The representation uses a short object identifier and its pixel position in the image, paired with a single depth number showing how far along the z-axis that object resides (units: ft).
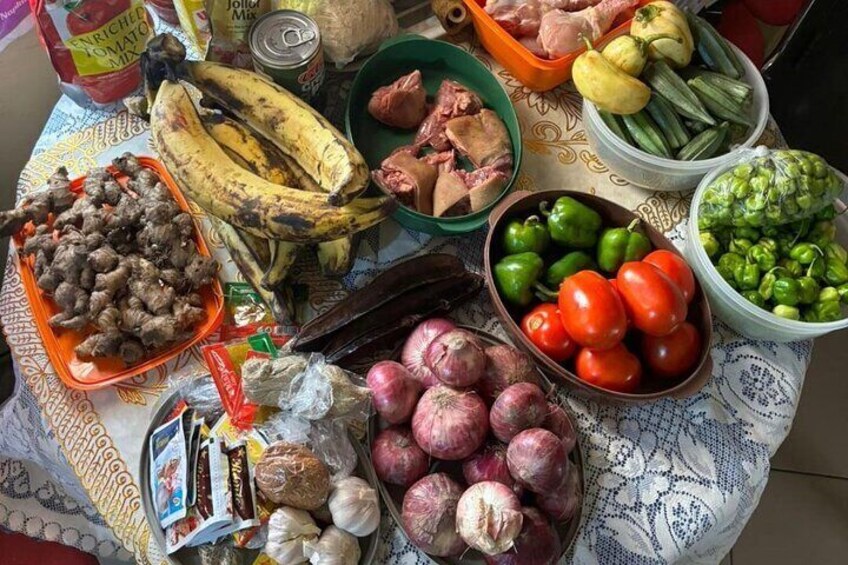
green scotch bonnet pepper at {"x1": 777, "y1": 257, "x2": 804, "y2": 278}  3.38
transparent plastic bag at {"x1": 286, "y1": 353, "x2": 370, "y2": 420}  2.84
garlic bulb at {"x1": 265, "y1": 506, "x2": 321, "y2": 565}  2.60
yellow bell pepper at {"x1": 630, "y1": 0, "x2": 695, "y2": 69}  3.81
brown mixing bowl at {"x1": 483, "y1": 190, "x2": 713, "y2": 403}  3.06
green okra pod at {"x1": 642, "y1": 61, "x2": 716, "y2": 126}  3.80
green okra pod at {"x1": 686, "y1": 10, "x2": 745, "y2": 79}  3.98
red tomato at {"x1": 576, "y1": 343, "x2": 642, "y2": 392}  3.09
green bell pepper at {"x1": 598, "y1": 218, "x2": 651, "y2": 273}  3.35
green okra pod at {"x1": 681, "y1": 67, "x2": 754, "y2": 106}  3.84
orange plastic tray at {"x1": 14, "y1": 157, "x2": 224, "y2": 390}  3.09
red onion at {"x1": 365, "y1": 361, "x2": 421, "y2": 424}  2.88
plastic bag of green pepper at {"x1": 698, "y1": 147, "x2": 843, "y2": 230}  3.34
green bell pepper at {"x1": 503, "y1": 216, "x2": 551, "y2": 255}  3.36
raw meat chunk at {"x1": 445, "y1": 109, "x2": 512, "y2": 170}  3.76
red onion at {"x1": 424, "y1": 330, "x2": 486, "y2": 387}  2.84
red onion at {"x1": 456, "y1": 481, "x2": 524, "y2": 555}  2.55
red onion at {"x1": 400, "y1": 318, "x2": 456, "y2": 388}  3.04
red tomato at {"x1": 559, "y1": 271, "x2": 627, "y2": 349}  2.98
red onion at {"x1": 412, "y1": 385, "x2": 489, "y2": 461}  2.77
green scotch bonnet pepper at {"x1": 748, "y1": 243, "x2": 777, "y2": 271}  3.36
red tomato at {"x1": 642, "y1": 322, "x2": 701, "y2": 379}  3.16
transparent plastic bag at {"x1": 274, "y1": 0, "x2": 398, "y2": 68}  3.72
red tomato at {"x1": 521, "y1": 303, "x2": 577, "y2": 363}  3.15
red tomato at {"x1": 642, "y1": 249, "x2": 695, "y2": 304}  3.23
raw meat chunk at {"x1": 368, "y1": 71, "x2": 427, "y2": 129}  3.87
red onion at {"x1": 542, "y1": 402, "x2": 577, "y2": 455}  2.91
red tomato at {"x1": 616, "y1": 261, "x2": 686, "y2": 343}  3.01
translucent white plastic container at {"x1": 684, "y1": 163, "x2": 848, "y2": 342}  3.24
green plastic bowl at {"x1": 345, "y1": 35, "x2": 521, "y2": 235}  3.98
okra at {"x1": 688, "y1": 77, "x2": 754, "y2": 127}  3.83
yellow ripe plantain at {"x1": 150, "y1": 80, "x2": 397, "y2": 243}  2.90
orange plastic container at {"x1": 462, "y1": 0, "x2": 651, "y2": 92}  3.95
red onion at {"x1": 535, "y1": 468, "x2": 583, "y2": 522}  2.77
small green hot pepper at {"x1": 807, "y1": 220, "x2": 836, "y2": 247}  3.48
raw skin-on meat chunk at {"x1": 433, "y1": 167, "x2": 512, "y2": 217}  3.60
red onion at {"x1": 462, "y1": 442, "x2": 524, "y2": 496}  2.77
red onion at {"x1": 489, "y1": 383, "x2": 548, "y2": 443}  2.77
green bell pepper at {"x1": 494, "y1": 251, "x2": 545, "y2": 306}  3.26
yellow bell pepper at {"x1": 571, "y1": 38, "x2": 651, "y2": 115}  3.68
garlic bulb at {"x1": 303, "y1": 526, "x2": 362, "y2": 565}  2.61
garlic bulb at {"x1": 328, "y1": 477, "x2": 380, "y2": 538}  2.70
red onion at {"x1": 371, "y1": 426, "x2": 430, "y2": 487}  2.83
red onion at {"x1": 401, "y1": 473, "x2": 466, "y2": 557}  2.66
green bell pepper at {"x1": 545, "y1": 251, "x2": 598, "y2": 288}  3.36
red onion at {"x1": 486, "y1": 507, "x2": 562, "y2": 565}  2.63
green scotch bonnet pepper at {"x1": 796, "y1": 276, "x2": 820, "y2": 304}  3.28
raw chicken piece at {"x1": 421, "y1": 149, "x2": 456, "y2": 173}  3.80
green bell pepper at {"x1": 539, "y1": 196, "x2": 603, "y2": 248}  3.38
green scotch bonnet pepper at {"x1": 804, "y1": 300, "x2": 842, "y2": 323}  3.28
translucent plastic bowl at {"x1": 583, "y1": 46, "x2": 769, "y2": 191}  3.72
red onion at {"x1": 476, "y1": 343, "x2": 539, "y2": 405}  2.99
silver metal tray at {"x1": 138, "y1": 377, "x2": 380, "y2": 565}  2.72
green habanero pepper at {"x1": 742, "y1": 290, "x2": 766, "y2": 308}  3.32
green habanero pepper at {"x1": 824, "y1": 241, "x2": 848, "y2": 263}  3.39
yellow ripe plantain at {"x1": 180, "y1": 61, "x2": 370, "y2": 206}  3.17
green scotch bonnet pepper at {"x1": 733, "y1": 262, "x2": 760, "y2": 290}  3.34
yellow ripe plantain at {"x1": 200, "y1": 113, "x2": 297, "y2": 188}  3.24
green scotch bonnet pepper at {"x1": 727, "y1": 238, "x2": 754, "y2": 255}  3.46
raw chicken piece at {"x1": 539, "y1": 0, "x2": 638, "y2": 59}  3.94
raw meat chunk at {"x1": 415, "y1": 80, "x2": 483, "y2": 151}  3.92
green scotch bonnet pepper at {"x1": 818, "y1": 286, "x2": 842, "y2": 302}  3.29
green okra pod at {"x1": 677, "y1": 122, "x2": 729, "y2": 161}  3.79
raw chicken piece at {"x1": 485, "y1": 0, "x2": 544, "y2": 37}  4.08
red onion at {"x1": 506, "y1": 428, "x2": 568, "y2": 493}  2.68
